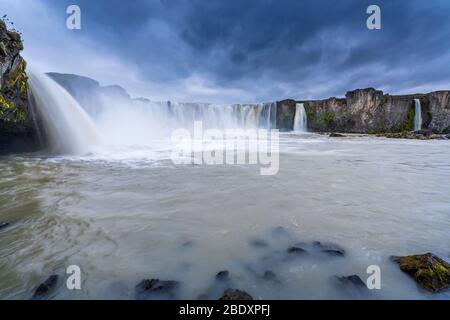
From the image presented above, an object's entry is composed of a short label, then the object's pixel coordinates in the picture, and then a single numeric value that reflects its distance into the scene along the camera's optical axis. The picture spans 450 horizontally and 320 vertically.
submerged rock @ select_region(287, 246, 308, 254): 2.43
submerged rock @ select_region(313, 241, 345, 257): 2.40
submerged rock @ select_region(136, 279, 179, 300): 1.85
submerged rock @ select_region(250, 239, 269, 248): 2.56
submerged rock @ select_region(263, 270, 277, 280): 2.04
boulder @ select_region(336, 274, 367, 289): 1.94
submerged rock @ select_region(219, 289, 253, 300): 1.76
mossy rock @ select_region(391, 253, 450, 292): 1.92
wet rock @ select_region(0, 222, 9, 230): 2.91
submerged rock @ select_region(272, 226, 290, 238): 2.77
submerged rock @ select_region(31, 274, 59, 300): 1.80
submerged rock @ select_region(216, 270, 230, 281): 2.04
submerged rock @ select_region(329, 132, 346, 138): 29.23
